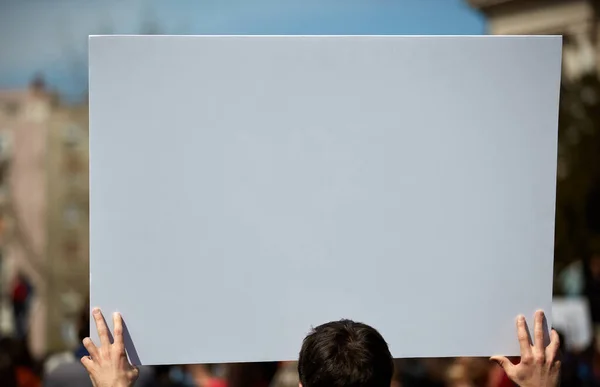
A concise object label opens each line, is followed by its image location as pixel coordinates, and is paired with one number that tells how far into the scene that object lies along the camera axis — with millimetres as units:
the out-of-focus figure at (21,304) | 32969
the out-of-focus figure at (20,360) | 7998
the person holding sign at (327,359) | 3898
